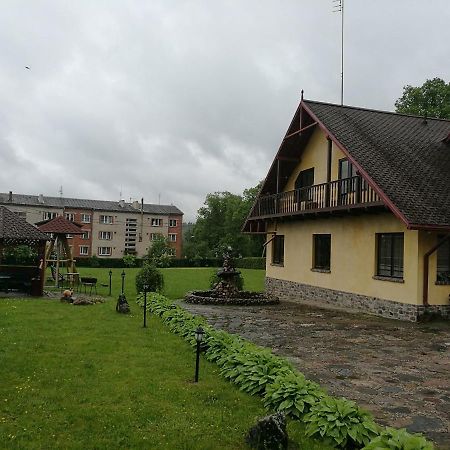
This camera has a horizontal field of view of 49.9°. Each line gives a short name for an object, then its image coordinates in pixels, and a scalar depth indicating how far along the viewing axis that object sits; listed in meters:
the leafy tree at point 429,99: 31.52
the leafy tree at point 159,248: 56.20
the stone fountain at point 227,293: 17.75
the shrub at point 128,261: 47.34
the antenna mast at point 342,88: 23.17
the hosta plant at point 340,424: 4.80
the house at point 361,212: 13.72
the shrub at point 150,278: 19.81
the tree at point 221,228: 66.12
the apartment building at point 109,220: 65.00
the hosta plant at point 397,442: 4.01
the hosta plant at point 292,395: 5.64
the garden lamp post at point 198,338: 7.04
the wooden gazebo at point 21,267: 18.80
